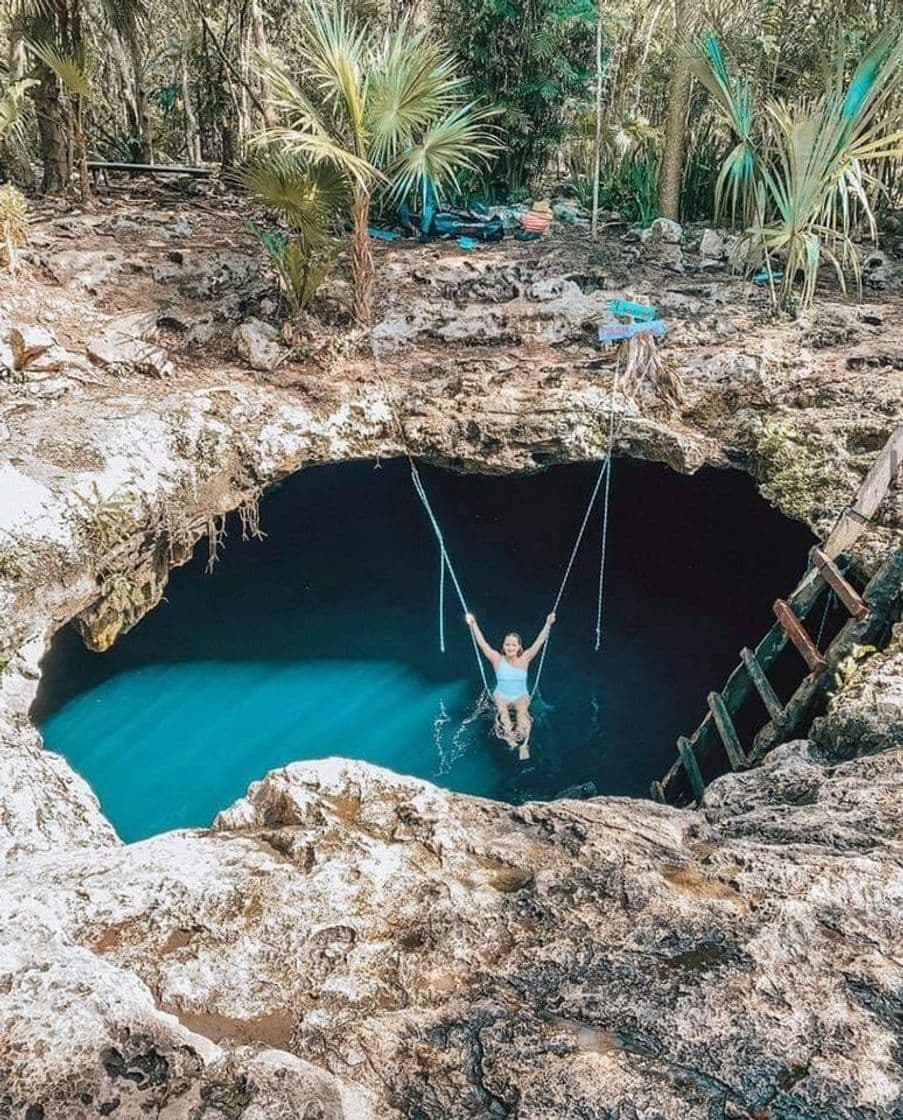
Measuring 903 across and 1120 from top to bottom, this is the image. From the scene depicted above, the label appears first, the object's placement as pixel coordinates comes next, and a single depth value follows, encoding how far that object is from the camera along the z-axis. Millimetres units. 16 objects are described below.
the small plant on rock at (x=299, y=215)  6969
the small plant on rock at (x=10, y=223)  7500
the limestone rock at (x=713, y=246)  9844
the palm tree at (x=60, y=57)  8945
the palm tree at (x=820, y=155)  7469
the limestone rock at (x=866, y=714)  4141
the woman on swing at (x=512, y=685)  7504
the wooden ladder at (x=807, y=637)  5223
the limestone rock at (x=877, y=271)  9062
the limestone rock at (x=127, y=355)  7137
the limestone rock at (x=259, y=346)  7387
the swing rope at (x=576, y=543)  7039
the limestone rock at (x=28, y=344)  6734
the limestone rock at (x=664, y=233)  10125
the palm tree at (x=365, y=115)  6562
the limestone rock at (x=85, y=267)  8023
